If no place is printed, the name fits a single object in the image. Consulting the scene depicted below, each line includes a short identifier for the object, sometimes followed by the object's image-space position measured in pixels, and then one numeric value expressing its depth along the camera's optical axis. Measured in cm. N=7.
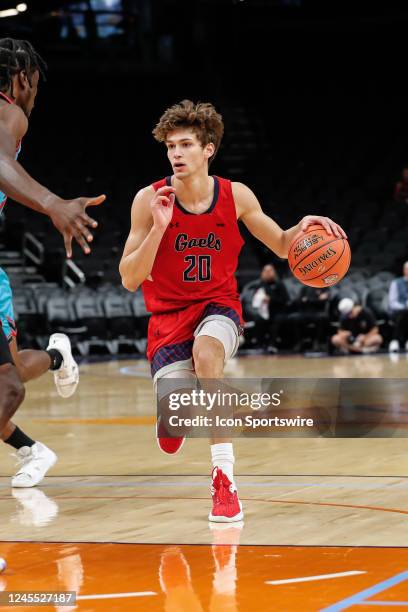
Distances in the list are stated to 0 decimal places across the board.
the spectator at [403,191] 2328
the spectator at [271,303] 1745
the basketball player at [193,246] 536
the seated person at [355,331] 1711
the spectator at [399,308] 1675
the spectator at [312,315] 1770
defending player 366
